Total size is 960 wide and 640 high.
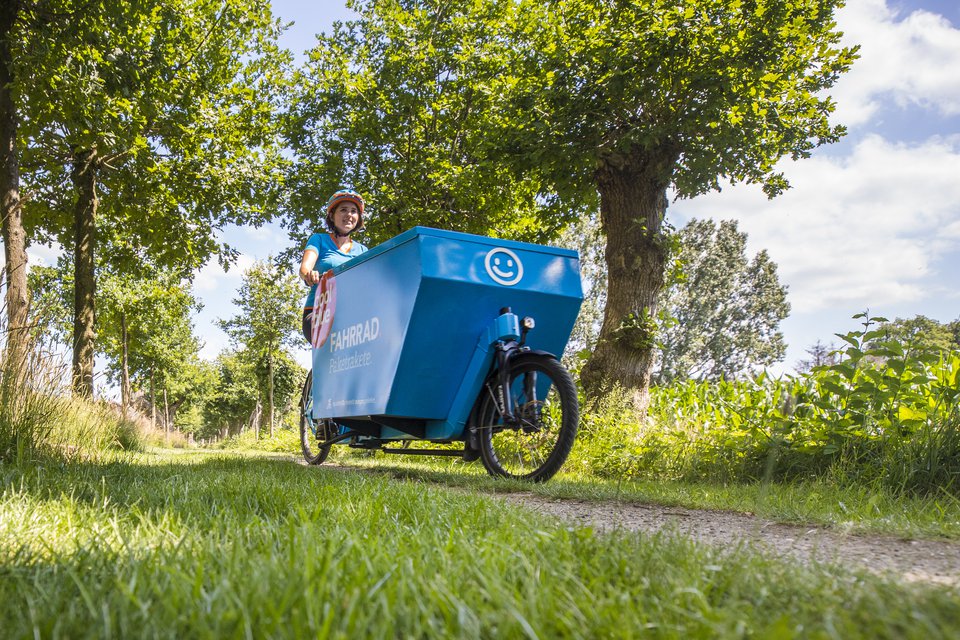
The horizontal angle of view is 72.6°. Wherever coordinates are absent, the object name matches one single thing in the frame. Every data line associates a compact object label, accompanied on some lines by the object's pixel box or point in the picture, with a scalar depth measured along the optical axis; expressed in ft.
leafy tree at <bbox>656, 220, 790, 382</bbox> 152.97
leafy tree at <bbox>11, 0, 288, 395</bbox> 29.71
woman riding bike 19.89
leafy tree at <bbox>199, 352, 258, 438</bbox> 147.84
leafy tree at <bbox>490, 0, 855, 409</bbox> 22.56
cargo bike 14.29
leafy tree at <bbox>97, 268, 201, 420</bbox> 67.21
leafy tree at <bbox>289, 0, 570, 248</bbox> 39.99
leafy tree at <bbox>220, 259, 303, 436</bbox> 95.20
